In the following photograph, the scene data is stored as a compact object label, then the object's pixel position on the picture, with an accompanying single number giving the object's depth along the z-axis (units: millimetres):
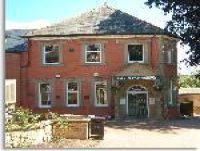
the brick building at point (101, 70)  12408
